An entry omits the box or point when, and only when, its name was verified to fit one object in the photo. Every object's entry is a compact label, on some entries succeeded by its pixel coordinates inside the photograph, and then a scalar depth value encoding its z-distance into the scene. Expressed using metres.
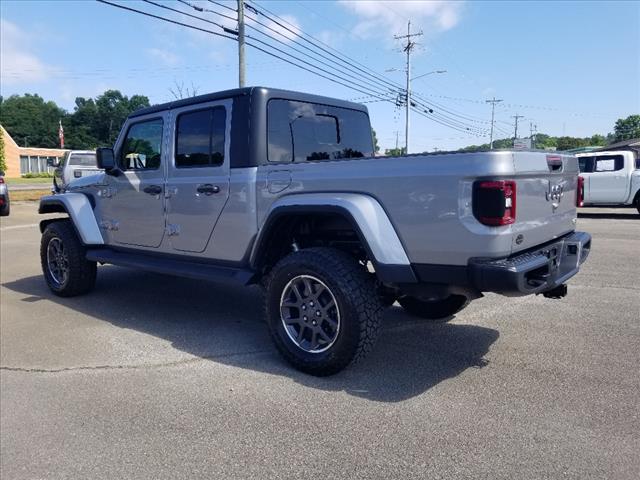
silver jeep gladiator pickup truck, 3.08
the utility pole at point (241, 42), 19.70
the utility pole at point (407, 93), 39.50
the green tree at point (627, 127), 93.68
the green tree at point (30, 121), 104.31
